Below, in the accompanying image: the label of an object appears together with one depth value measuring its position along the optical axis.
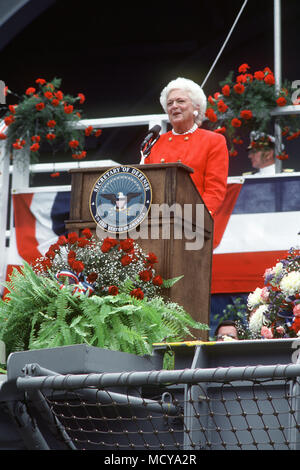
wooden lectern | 9.54
